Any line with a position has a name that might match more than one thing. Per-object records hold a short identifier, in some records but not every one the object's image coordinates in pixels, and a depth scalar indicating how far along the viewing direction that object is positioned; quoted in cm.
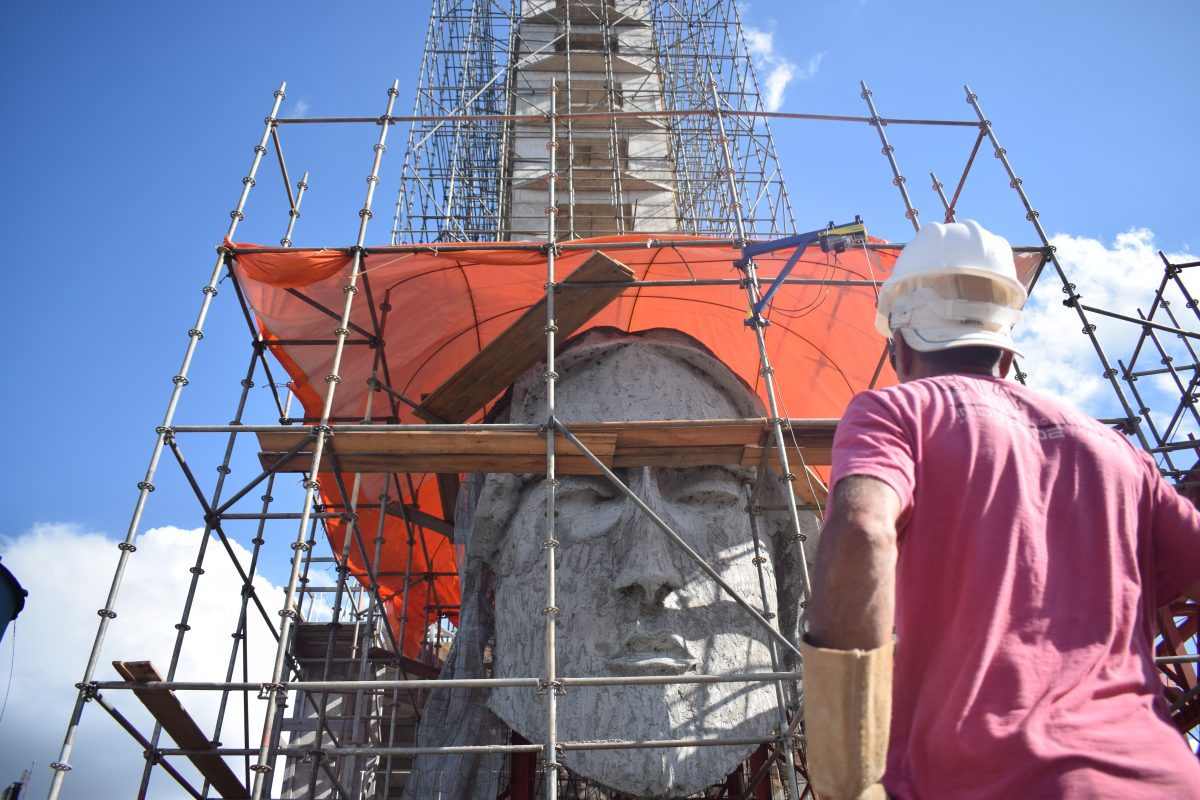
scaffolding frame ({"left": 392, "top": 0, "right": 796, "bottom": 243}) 1409
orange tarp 759
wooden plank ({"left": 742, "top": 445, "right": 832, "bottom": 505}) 620
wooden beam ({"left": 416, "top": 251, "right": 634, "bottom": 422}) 672
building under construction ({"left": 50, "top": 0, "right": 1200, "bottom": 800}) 539
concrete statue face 525
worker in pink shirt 138
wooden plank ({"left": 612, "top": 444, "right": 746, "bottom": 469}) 612
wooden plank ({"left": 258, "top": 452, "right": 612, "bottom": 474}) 601
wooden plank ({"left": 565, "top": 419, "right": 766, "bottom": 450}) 584
